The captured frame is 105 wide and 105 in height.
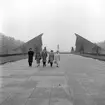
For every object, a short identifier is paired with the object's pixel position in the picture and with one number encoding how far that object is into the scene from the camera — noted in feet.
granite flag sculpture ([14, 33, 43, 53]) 199.19
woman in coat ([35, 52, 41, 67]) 50.05
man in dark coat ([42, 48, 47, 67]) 49.19
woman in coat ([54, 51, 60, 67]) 48.11
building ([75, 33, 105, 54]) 208.99
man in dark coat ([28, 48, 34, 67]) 50.58
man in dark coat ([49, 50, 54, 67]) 48.32
